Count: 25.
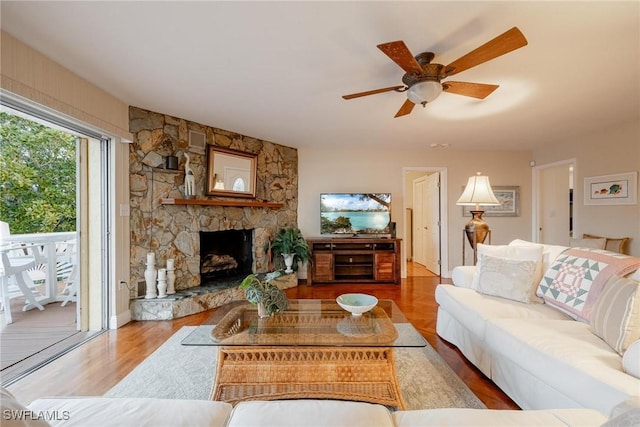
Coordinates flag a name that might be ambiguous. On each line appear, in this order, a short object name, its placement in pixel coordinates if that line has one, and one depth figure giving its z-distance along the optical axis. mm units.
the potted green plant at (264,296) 1924
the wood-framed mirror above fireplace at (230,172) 3611
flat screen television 4676
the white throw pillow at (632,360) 1175
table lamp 2686
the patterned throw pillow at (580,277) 1728
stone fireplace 3008
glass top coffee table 1572
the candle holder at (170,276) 3129
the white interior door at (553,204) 4758
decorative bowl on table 1954
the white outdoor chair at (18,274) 2760
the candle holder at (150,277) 2996
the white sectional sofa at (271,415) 907
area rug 1711
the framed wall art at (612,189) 3399
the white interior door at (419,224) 5953
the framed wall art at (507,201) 4938
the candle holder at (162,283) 3033
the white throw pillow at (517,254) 2154
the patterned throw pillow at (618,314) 1375
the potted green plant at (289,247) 4332
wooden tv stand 4453
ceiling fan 1481
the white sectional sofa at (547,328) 1229
